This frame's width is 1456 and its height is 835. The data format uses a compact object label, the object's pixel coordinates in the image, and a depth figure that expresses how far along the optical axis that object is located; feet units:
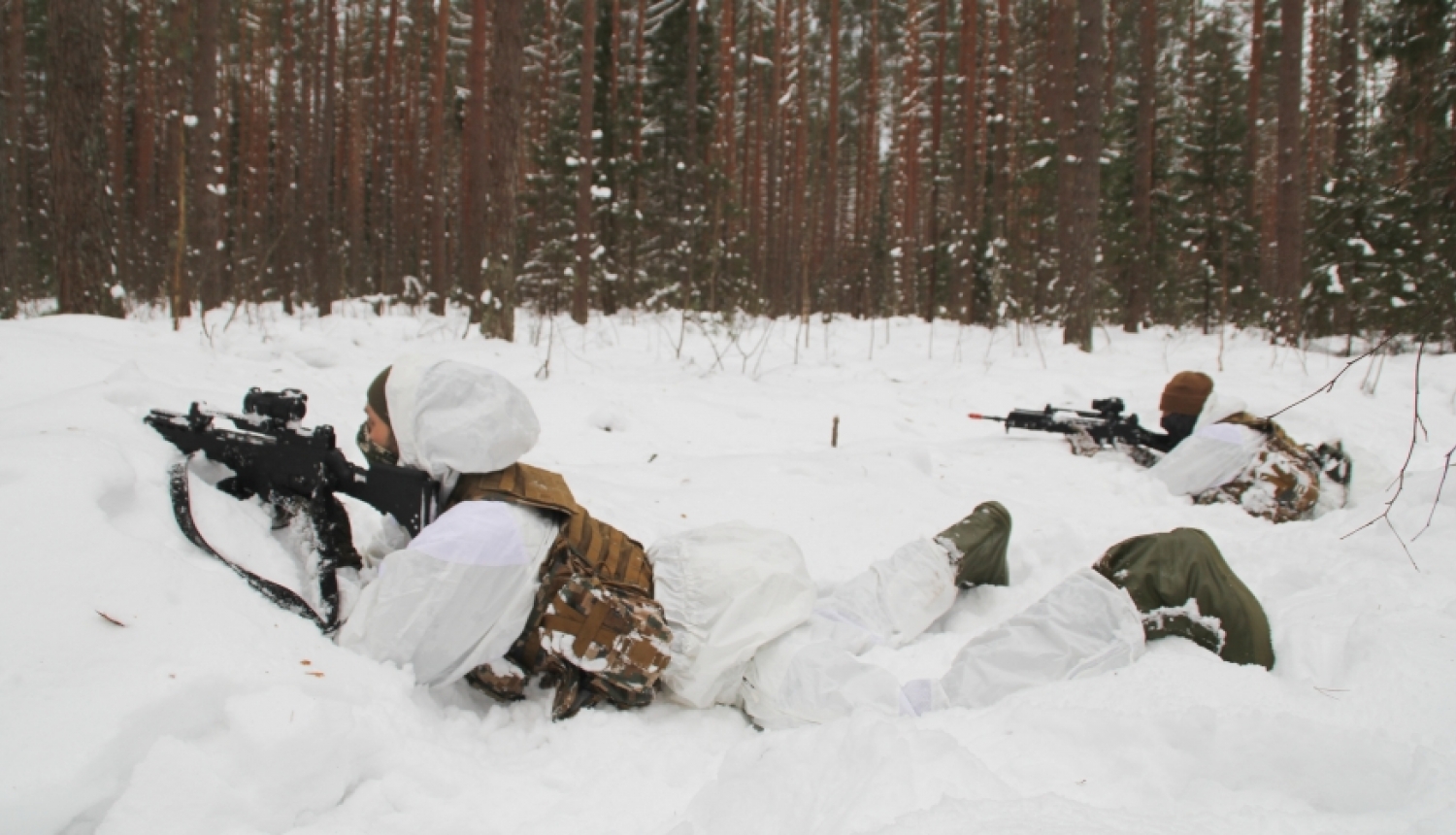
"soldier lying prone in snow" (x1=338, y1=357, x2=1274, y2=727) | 6.22
